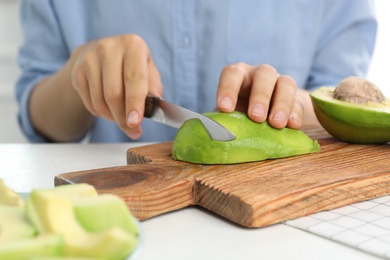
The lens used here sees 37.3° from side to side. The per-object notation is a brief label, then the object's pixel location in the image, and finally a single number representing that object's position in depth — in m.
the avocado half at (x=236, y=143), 0.65
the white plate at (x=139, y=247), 0.37
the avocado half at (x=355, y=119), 0.74
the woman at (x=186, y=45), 1.11
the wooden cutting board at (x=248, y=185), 0.53
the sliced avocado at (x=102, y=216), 0.40
